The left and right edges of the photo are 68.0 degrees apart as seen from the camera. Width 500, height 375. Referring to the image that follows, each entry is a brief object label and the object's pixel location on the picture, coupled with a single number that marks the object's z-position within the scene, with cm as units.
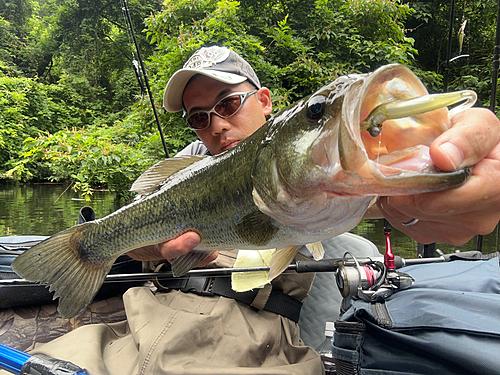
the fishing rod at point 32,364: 39
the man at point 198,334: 43
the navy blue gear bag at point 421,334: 33
